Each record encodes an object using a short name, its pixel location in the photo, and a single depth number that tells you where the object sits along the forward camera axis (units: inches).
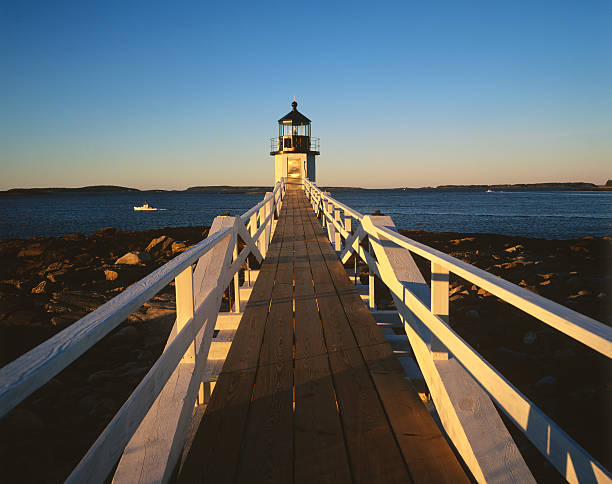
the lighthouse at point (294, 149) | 1159.6
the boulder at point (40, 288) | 466.0
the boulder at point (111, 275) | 527.5
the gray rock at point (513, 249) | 746.1
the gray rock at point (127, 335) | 311.3
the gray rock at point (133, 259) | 601.0
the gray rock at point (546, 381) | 229.8
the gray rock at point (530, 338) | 292.2
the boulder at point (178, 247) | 695.7
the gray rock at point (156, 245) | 760.8
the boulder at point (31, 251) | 753.0
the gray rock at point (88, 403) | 218.8
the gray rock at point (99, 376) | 248.0
